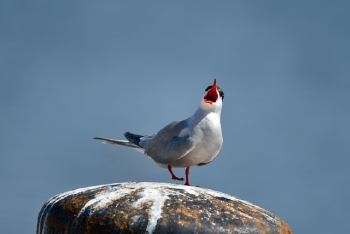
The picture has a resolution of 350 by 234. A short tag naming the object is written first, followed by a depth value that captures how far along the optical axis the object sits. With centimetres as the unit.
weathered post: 1255
